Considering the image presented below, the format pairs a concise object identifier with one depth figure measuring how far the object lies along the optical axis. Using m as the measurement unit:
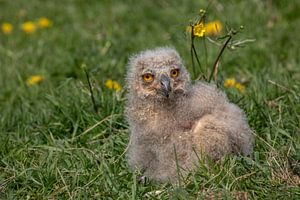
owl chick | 10.89
